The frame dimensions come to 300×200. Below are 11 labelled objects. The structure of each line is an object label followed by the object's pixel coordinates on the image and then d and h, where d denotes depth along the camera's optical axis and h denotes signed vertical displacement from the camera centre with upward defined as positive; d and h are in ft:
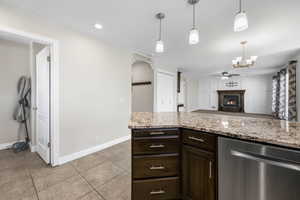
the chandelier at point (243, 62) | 12.50 +3.54
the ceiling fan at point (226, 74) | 22.23 +4.00
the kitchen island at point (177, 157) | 3.99 -1.91
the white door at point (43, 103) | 7.59 -0.28
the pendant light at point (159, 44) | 6.22 +2.50
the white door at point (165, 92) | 15.49 +0.68
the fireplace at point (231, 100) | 27.71 -0.48
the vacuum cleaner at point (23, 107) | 9.60 -0.66
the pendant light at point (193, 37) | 5.13 +2.39
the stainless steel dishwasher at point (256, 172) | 2.90 -1.80
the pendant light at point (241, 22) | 4.24 +2.46
